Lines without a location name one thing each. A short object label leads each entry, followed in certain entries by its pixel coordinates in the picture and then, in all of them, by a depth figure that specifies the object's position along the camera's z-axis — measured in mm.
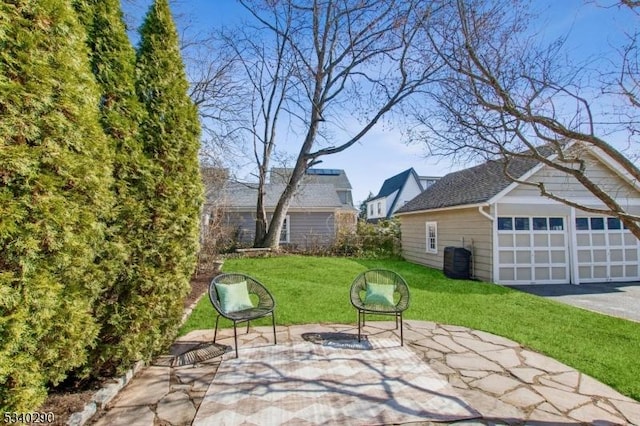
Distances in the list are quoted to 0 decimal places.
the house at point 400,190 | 29016
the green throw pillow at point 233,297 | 4559
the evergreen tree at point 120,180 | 3260
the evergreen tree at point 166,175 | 3756
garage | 10008
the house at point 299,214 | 17391
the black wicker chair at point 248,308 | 4293
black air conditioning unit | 10633
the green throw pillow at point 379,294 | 4832
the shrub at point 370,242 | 16062
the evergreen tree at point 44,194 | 2035
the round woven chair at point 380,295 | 4656
